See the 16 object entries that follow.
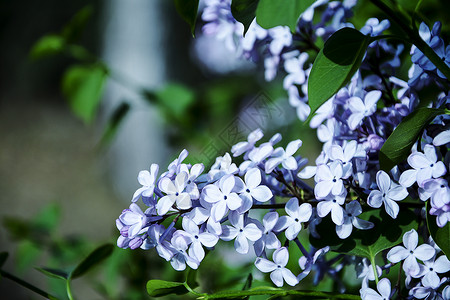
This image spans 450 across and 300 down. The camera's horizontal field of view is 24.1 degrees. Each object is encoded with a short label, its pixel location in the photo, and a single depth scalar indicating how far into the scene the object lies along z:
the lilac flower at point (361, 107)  0.51
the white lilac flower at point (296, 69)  0.58
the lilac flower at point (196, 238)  0.48
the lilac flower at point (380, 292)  0.49
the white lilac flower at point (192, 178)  0.48
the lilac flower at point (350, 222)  0.49
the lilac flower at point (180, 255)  0.48
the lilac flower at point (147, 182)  0.49
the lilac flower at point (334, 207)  0.48
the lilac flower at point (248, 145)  0.52
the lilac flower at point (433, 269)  0.49
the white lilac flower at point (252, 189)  0.48
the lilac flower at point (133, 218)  0.49
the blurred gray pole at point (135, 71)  3.53
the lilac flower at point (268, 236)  0.49
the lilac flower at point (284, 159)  0.51
